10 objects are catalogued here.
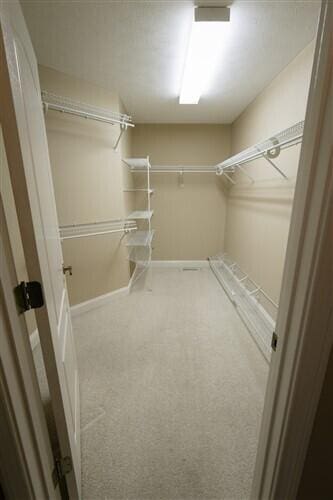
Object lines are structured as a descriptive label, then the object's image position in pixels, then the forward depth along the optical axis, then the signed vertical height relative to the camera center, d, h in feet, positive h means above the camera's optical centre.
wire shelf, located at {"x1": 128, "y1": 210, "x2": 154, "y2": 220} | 9.67 -1.03
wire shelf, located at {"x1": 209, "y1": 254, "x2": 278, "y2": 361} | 6.70 -4.19
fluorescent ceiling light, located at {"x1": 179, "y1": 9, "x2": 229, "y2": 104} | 4.63 +3.38
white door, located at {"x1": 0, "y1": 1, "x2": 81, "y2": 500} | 1.85 -0.13
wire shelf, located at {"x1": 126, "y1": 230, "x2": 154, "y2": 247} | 9.51 -2.13
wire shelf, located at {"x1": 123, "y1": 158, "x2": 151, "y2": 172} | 9.09 +1.28
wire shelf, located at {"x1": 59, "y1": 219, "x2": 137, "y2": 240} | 7.31 -1.32
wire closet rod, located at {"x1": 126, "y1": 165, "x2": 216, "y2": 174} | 11.43 +1.19
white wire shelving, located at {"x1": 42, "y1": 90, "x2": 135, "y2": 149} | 6.20 +2.59
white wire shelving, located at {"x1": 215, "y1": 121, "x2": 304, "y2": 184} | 5.05 +1.24
